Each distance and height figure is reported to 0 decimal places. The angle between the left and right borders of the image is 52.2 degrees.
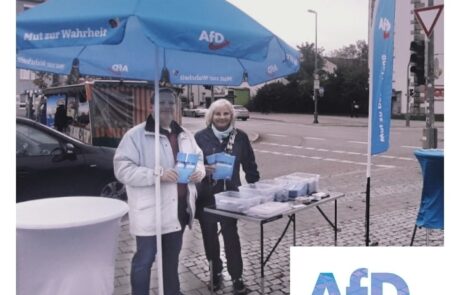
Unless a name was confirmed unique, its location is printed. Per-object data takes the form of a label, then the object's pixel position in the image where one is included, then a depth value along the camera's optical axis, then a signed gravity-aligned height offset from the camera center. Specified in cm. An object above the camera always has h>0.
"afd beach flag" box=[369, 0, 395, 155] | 359 +45
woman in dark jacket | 361 -44
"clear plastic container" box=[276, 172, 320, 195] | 396 -44
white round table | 260 -70
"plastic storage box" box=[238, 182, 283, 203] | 358 -48
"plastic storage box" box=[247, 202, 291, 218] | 321 -57
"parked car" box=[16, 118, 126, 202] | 525 -46
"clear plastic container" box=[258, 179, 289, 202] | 370 -52
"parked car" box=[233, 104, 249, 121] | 3164 +99
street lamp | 3014 +253
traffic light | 780 +117
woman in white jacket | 296 -39
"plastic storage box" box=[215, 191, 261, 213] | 335 -54
